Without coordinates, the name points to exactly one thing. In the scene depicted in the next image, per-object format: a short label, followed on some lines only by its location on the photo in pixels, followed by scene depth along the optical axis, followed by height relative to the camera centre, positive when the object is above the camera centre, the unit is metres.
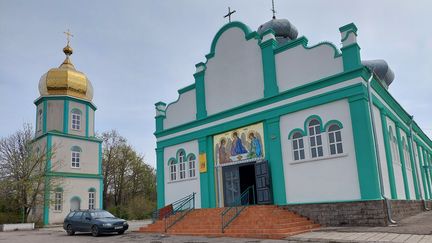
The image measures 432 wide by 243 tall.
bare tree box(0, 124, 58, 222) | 24.95 +2.17
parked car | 16.25 -0.82
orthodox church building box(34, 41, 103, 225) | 28.70 +5.04
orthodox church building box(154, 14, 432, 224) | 13.98 +2.73
